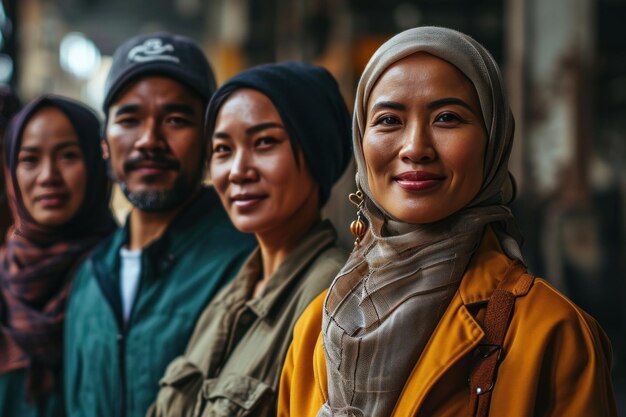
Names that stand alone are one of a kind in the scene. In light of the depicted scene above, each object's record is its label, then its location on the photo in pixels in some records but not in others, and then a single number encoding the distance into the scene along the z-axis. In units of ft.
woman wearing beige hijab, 5.76
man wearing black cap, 9.57
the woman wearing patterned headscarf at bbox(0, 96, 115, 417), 10.84
